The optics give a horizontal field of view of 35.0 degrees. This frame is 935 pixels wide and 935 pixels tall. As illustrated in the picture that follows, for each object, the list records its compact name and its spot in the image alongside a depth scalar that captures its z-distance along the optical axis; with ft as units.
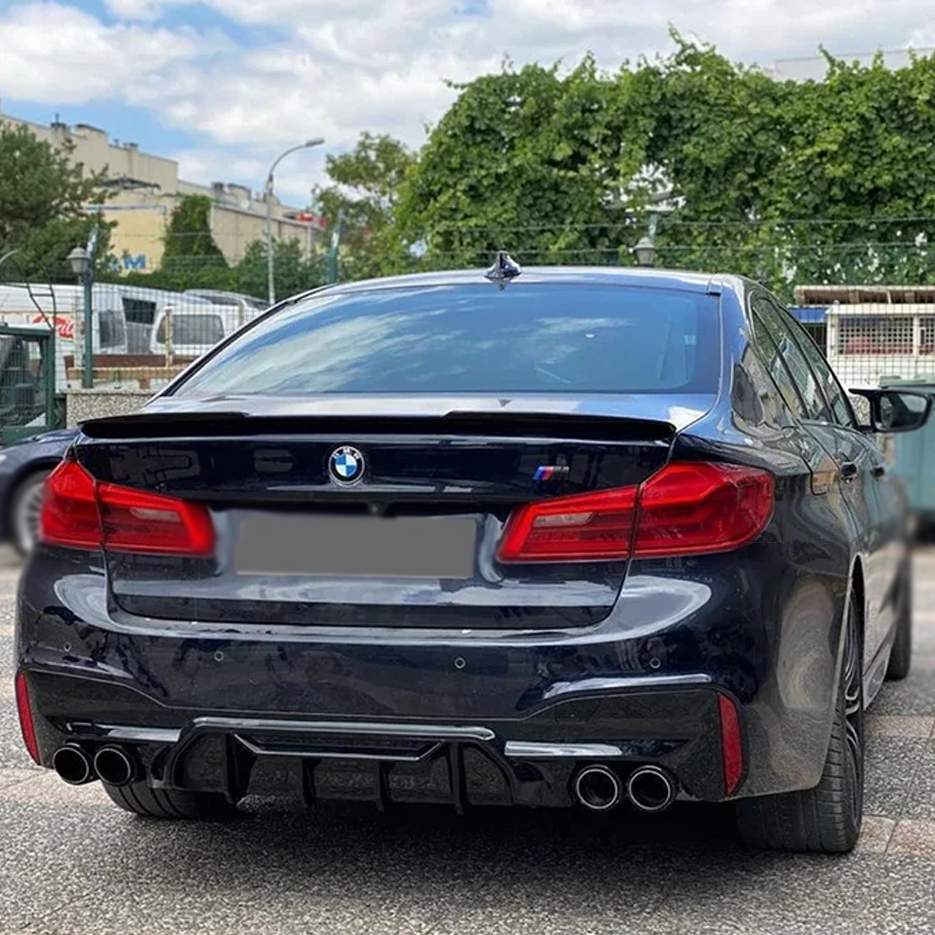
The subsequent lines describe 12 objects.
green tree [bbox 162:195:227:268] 223.71
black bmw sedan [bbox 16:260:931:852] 9.47
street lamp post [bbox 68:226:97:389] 55.06
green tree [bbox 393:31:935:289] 85.10
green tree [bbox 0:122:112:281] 168.14
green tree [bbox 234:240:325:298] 57.49
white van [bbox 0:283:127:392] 59.77
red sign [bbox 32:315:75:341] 61.82
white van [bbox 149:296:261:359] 66.95
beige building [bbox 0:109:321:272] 257.75
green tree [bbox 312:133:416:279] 218.59
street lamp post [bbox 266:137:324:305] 63.33
